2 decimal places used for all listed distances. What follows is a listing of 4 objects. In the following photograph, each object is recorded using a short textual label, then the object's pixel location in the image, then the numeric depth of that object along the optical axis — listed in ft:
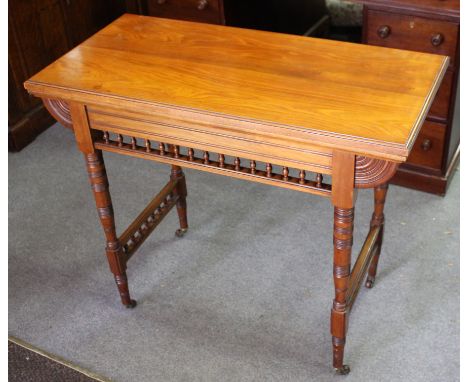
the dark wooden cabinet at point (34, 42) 11.73
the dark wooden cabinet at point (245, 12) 11.21
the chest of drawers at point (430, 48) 9.09
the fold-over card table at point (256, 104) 6.20
